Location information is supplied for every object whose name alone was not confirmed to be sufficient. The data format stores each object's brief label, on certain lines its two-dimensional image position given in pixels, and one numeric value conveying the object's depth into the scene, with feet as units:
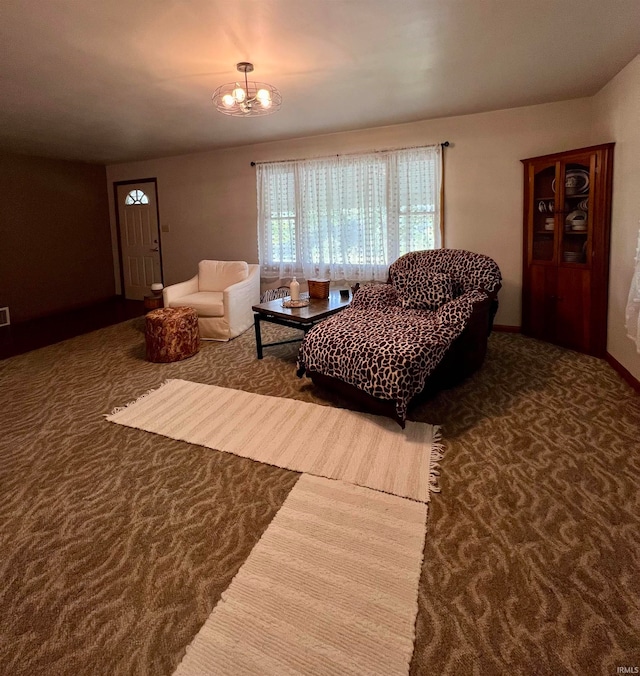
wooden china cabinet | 11.39
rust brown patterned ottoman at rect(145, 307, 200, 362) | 12.17
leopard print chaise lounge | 8.00
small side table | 17.13
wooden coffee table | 11.09
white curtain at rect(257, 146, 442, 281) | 15.28
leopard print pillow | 11.00
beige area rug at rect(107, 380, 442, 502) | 6.80
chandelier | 9.30
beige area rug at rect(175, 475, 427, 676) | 3.89
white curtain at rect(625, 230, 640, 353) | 8.47
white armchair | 14.32
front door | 21.54
